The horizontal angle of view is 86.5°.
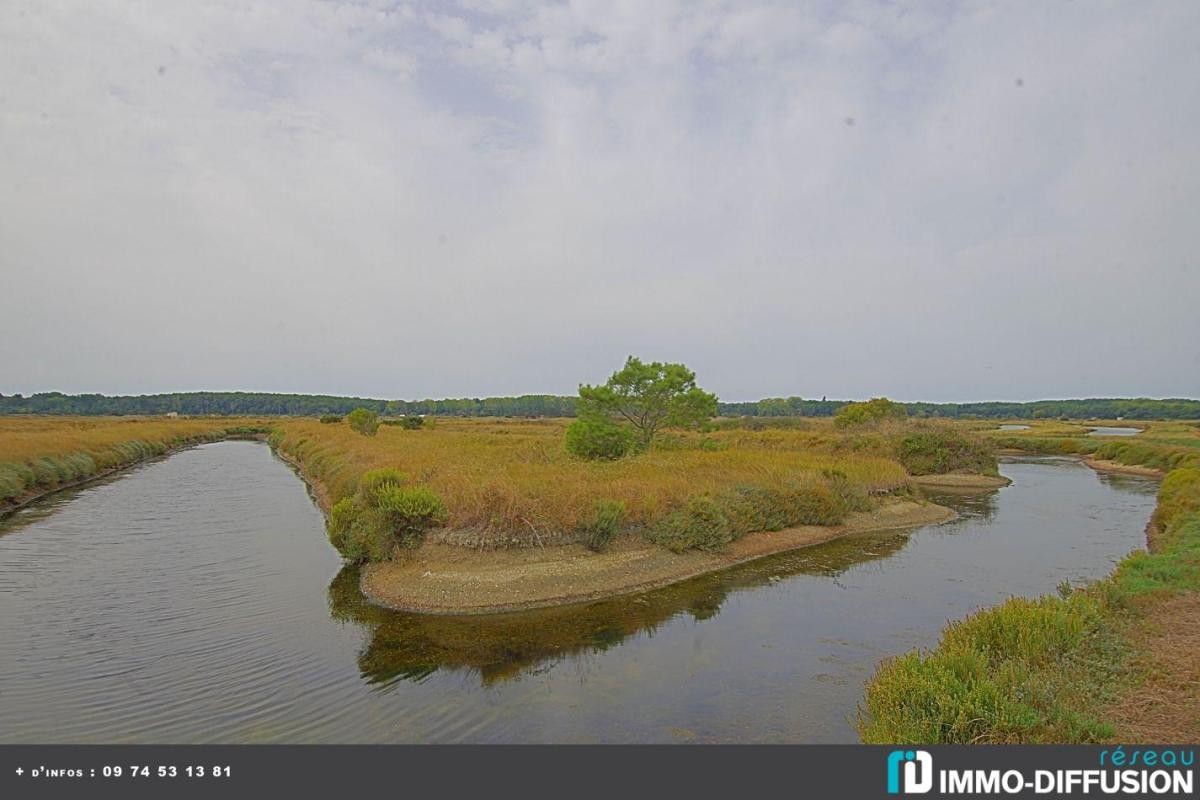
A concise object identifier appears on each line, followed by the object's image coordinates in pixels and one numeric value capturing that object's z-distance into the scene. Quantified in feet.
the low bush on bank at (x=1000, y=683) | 21.35
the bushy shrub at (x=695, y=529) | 62.18
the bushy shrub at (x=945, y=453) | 141.28
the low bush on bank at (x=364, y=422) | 169.07
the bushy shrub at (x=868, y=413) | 196.34
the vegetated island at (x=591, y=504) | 52.60
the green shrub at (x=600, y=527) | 57.62
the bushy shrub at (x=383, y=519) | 55.21
